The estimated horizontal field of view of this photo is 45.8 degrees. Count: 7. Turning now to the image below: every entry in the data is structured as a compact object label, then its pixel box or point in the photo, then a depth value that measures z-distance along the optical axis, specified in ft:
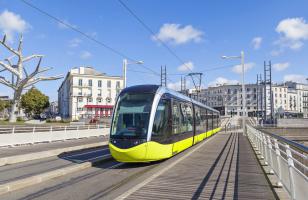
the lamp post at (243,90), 127.03
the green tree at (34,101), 306.35
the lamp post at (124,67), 113.23
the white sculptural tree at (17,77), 211.20
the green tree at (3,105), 355.11
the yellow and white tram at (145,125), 40.37
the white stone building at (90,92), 339.77
